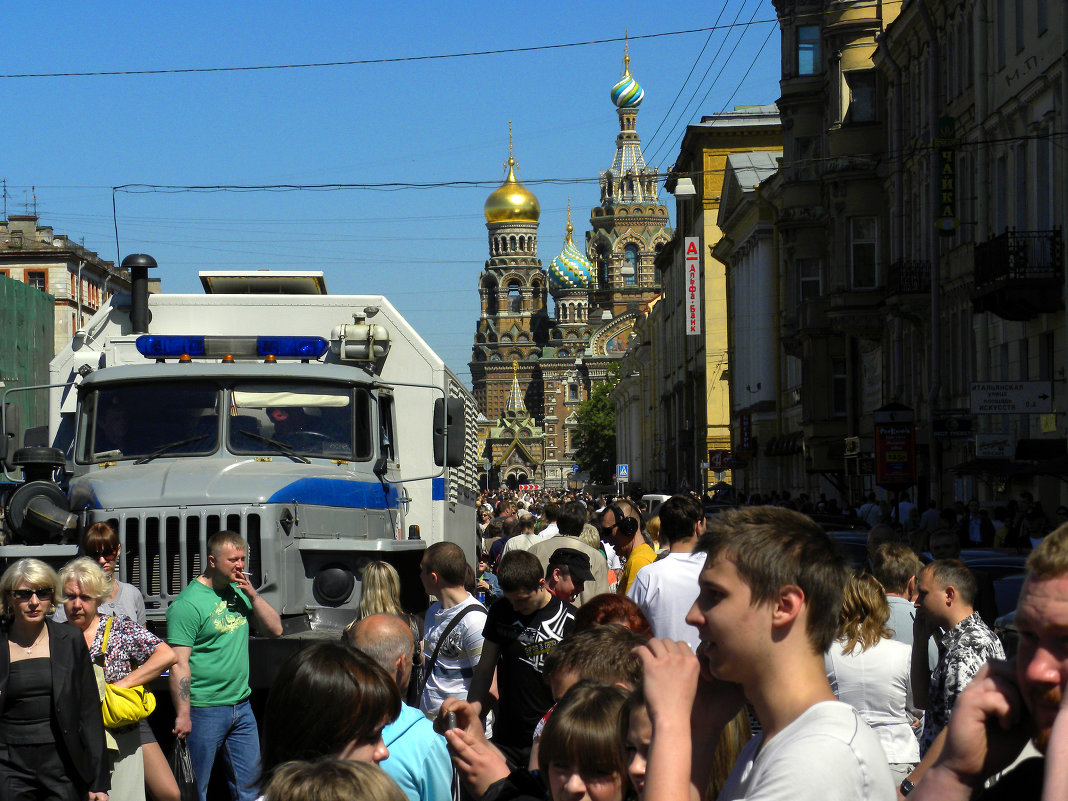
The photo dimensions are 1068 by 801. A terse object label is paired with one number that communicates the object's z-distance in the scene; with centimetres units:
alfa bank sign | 6944
